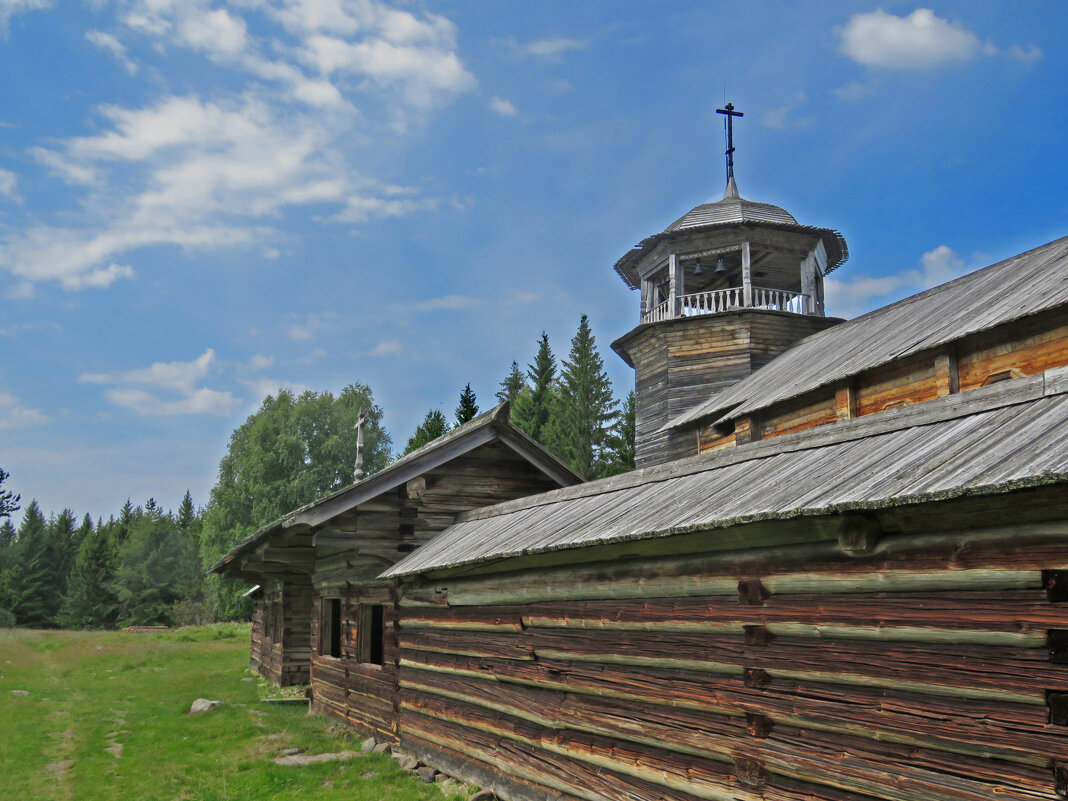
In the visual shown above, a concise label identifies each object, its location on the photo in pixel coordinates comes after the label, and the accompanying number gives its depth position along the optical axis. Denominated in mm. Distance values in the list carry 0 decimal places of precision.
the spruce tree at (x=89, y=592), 61719
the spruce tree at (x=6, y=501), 68931
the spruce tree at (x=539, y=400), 48812
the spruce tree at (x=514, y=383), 57250
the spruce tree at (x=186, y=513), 99750
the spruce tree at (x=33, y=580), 60781
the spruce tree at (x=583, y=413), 46625
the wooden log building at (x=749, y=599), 4609
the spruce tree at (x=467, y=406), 42250
